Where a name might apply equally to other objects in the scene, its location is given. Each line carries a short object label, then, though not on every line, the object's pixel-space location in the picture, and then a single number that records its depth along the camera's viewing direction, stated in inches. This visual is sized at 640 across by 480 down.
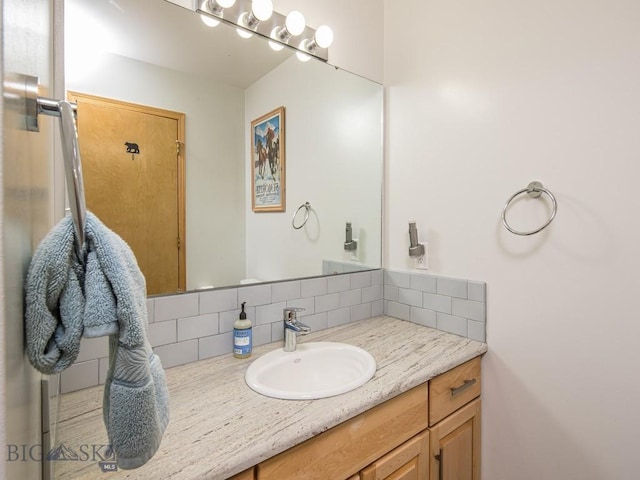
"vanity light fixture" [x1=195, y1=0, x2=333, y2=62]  43.7
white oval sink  40.2
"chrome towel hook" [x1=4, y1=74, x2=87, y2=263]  13.3
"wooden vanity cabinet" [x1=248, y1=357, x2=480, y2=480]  29.4
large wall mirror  37.4
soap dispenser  42.8
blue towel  12.8
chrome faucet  44.6
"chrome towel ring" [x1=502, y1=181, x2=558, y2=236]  41.5
